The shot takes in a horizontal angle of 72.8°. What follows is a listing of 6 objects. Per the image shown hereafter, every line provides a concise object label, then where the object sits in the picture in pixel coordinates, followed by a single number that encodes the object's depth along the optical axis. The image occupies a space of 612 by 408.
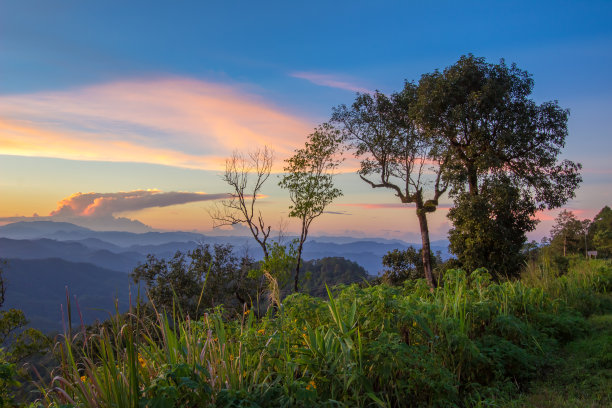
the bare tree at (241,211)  20.20
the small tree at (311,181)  20.25
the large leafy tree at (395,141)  18.52
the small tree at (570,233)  29.36
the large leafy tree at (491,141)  15.29
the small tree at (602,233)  26.19
